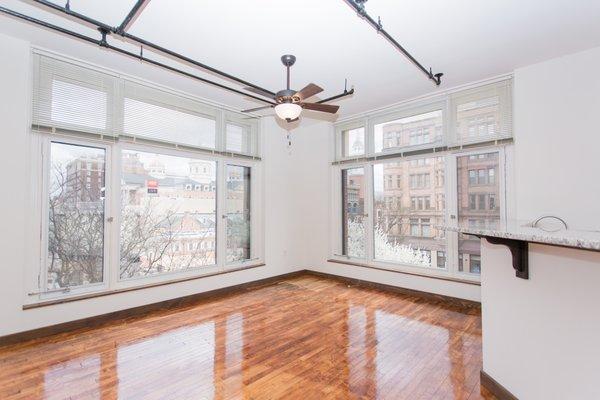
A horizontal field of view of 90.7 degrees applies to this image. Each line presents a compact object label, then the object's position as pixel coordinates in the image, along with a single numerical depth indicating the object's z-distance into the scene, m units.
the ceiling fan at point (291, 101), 2.96
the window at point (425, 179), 4.05
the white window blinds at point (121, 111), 3.29
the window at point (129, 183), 3.31
